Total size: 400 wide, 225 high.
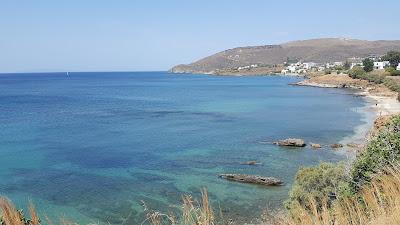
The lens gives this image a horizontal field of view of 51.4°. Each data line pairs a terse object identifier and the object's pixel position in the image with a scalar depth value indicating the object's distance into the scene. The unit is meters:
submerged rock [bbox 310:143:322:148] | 40.72
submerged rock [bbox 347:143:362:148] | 40.22
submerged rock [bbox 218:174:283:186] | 28.47
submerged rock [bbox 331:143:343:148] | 40.59
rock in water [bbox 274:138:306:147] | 41.38
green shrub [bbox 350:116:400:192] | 11.67
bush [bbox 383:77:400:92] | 90.24
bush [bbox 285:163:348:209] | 20.03
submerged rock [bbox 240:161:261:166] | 34.19
